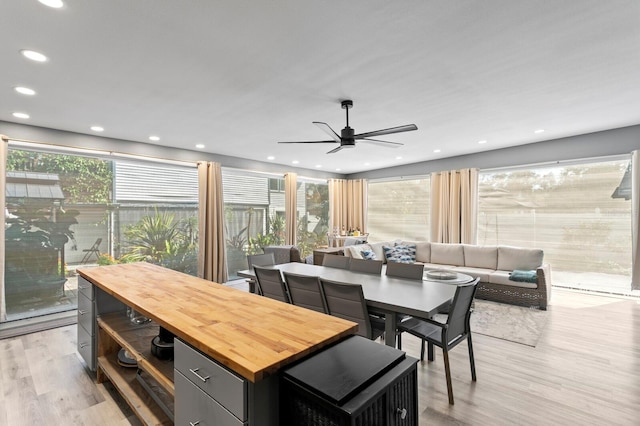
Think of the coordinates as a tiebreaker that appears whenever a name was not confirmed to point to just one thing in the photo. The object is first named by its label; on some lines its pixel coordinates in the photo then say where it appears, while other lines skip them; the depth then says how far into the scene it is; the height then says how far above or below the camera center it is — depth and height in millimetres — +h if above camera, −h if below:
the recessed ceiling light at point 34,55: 2262 +1132
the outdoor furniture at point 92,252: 4648 -657
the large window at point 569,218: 4957 -139
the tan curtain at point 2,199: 3826 +102
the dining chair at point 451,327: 2256 -949
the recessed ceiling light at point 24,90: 2906 +1115
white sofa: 4520 -949
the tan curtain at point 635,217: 4508 -97
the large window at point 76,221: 4113 -193
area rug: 3460 -1404
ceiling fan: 3236 +805
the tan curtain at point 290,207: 7379 +46
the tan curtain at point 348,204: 8688 +148
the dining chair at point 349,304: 2291 -723
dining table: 2135 -666
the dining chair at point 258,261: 3535 -644
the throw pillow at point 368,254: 5570 -812
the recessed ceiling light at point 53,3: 1729 +1150
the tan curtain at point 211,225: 5809 -308
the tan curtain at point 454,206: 6344 +78
